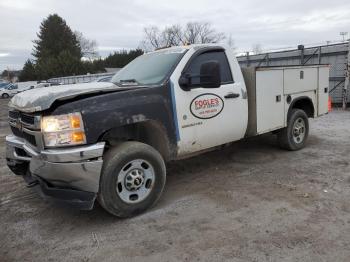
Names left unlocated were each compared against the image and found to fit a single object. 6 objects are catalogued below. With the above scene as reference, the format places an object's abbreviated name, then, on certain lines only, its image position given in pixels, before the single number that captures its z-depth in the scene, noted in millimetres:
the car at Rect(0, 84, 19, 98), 45438
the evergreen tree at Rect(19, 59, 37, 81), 64812
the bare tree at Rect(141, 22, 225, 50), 58438
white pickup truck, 3834
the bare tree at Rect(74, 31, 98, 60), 83100
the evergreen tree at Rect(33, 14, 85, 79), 66938
